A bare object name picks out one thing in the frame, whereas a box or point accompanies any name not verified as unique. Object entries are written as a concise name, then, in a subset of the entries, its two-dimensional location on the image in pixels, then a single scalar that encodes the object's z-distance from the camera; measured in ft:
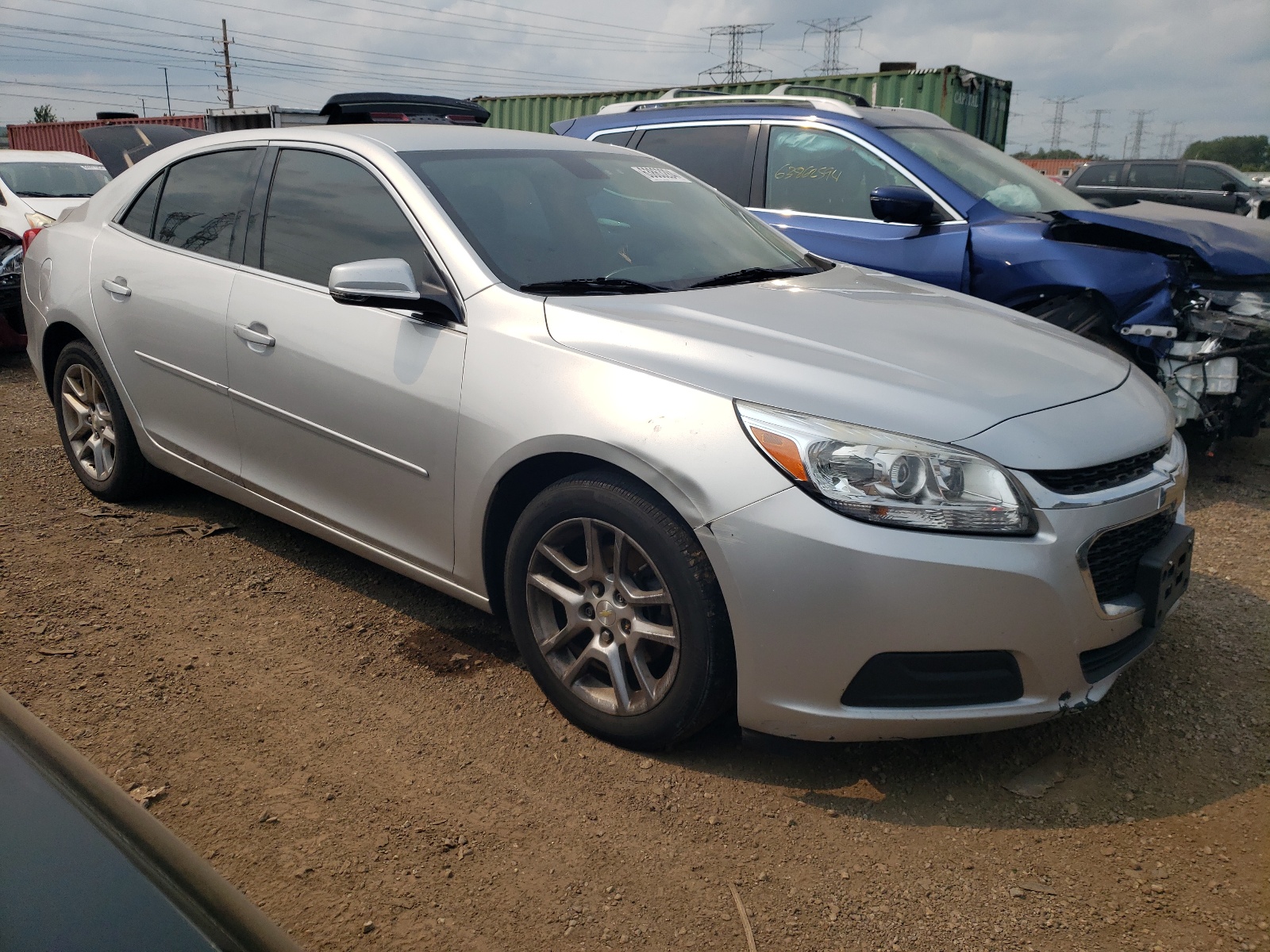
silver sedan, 7.80
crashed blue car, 16.44
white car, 33.22
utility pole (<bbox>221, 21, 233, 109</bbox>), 207.68
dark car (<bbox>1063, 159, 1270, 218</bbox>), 47.93
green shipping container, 45.03
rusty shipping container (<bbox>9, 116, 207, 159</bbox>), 94.53
